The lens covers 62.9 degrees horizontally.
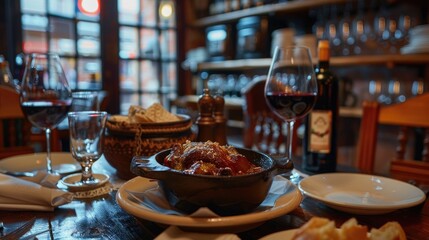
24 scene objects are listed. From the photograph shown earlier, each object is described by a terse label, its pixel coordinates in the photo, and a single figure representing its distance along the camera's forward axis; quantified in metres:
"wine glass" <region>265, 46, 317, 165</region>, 0.82
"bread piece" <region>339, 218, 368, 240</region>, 0.36
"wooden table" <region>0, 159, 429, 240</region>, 0.50
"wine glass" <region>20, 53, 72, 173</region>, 0.81
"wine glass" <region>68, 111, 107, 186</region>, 0.70
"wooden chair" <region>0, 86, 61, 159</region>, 1.18
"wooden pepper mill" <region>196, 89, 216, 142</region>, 0.79
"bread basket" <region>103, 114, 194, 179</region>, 0.75
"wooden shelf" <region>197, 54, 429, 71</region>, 1.93
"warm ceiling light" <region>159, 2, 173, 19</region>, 3.72
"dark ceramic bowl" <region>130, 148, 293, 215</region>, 0.45
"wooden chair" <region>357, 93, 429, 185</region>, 1.20
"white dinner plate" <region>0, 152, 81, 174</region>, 0.87
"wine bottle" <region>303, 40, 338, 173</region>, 0.88
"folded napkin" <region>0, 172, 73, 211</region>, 0.59
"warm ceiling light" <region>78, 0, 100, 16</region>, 3.33
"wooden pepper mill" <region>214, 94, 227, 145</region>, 0.81
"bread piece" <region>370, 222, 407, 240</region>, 0.40
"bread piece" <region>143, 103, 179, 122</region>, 0.81
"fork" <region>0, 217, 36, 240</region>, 0.47
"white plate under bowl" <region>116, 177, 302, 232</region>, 0.43
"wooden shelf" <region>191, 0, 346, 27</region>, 2.49
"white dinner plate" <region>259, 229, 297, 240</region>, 0.42
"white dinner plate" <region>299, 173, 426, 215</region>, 0.55
